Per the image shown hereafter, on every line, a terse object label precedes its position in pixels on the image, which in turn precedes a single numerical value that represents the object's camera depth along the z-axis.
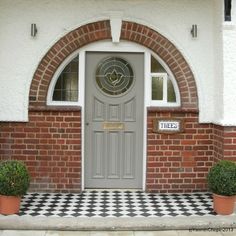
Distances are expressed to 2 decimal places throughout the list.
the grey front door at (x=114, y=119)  7.57
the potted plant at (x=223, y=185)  6.08
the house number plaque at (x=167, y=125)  7.46
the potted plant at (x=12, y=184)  5.98
